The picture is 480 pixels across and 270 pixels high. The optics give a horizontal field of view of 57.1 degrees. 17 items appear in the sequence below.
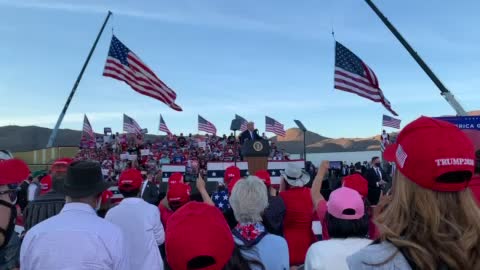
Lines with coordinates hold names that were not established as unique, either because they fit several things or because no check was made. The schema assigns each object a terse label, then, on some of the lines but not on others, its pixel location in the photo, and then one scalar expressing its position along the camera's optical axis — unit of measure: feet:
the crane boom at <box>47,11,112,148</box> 62.28
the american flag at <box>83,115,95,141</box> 106.23
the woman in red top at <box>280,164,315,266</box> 17.33
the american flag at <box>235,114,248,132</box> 104.45
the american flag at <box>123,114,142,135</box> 111.45
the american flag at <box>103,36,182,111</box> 47.13
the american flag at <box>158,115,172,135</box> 124.49
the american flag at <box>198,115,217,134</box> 110.32
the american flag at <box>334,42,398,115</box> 43.11
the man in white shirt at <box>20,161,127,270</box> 9.35
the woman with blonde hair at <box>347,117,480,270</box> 4.68
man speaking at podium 46.03
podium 37.19
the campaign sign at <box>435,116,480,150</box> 30.55
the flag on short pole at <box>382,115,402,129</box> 91.20
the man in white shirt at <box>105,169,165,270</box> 14.42
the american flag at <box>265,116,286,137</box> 105.70
